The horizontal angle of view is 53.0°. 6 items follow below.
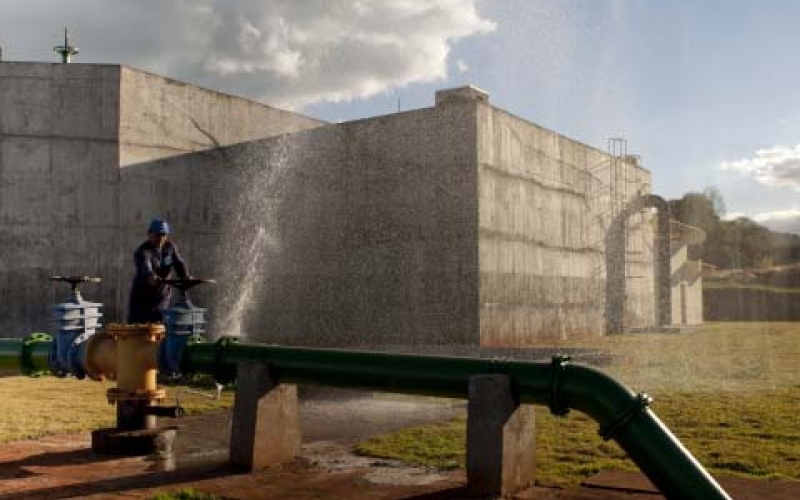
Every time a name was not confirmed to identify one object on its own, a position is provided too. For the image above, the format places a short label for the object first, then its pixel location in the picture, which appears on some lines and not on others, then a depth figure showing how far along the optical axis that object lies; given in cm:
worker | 709
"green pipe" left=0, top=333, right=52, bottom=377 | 763
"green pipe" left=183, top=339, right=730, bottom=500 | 445
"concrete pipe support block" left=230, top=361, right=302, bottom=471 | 621
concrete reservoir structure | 1841
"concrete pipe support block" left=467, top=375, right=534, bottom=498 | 533
